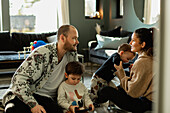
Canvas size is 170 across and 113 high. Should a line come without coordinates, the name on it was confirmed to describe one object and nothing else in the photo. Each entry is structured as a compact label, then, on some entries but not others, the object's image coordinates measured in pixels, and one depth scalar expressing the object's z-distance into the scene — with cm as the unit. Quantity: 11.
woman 167
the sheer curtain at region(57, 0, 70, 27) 563
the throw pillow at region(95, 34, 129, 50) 460
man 166
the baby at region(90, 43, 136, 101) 221
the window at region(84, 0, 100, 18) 619
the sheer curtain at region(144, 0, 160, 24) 438
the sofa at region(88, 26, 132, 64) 445
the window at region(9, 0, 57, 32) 552
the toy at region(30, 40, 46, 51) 359
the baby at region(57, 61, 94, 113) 185
